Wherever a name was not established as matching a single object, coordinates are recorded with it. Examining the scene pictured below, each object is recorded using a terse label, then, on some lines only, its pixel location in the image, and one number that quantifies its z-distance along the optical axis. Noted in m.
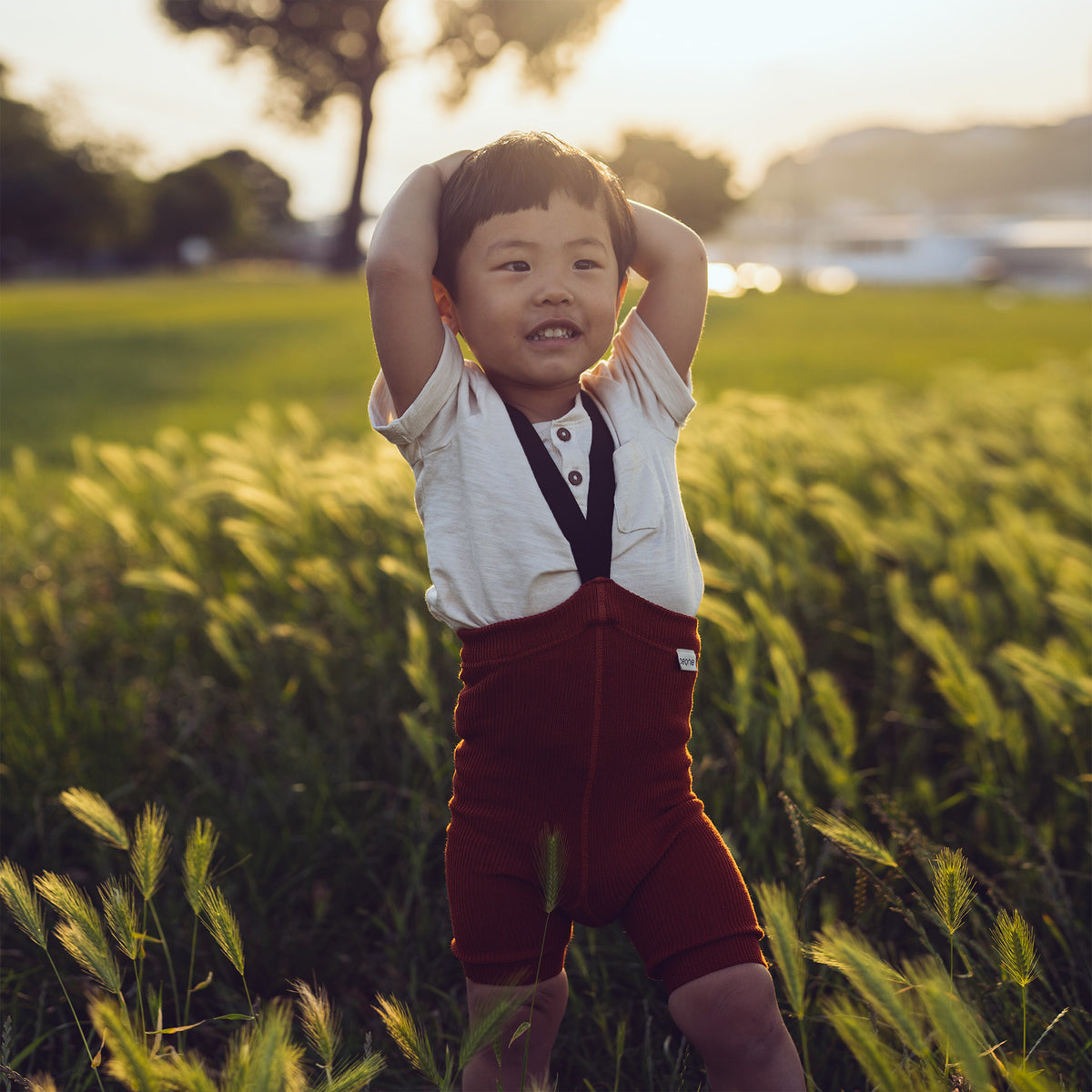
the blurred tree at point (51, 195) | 41.94
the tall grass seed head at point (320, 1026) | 0.98
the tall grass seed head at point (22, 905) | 1.14
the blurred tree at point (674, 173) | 36.72
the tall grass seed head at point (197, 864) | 1.14
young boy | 1.25
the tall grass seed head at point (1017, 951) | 1.08
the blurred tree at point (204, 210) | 50.78
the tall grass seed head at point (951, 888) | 1.13
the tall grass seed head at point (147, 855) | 1.21
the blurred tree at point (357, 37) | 18.62
